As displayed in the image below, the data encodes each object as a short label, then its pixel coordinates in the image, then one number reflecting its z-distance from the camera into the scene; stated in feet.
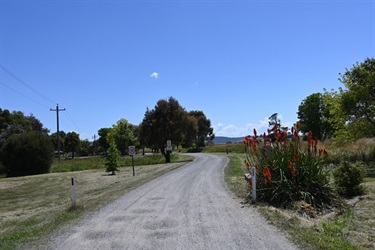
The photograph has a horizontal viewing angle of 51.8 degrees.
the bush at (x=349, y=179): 43.27
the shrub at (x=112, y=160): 118.01
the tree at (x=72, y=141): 436.76
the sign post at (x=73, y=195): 42.28
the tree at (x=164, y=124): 176.65
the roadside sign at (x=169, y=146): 155.43
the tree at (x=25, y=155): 154.61
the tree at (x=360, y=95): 83.87
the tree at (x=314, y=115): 233.55
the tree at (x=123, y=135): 319.88
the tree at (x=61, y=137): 407.95
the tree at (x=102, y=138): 448.65
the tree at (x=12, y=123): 214.63
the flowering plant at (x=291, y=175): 37.78
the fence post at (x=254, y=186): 39.39
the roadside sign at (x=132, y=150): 105.73
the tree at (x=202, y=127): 394.83
